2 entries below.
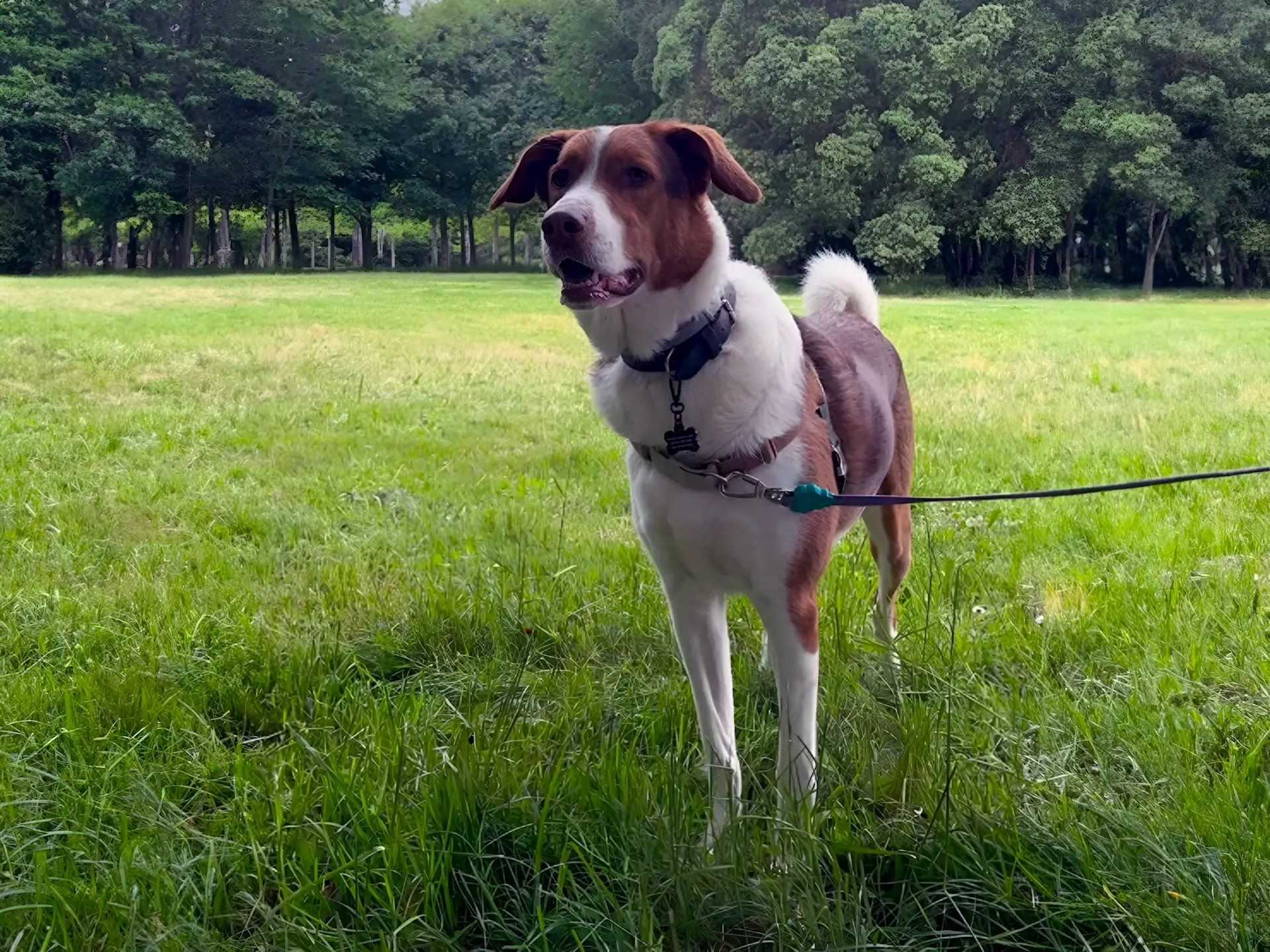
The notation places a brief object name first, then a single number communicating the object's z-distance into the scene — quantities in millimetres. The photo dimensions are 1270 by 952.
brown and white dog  2205
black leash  2215
